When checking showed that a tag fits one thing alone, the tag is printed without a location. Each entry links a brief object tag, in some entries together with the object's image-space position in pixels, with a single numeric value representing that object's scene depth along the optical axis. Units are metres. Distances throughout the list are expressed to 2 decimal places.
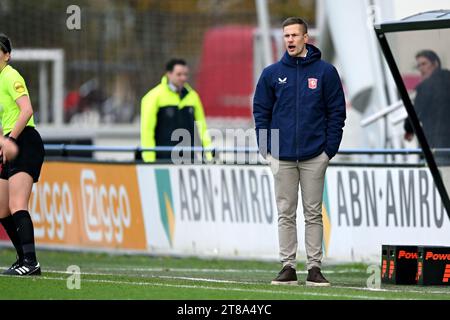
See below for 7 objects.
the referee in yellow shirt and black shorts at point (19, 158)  11.90
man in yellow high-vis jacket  17.27
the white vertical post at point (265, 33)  25.19
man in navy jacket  11.73
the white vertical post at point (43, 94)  30.56
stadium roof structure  12.25
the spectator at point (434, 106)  13.27
